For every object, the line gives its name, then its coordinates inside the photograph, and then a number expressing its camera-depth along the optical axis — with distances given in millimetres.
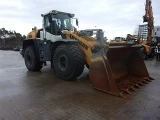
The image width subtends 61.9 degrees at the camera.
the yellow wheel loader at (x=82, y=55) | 3451
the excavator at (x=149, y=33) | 9491
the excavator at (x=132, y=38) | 9763
